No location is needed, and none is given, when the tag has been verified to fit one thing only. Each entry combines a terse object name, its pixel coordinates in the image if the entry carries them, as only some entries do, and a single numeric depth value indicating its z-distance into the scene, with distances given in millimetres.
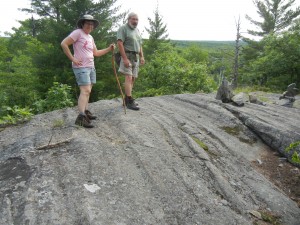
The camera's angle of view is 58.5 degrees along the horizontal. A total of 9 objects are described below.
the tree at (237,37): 26031
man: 5656
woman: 4703
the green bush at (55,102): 8180
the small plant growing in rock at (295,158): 3479
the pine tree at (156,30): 35969
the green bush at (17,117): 5688
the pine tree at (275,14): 31466
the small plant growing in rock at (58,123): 5227
